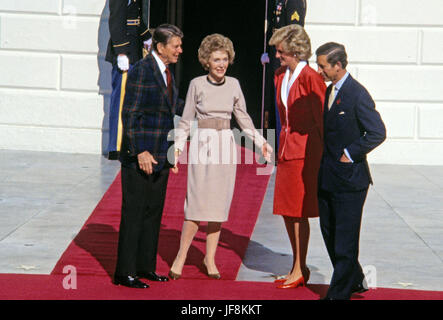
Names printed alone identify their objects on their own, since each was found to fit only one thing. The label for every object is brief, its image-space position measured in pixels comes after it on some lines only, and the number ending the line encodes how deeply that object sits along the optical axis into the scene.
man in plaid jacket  13.03
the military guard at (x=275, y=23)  22.50
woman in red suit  13.17
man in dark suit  12.07
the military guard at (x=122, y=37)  22.05
